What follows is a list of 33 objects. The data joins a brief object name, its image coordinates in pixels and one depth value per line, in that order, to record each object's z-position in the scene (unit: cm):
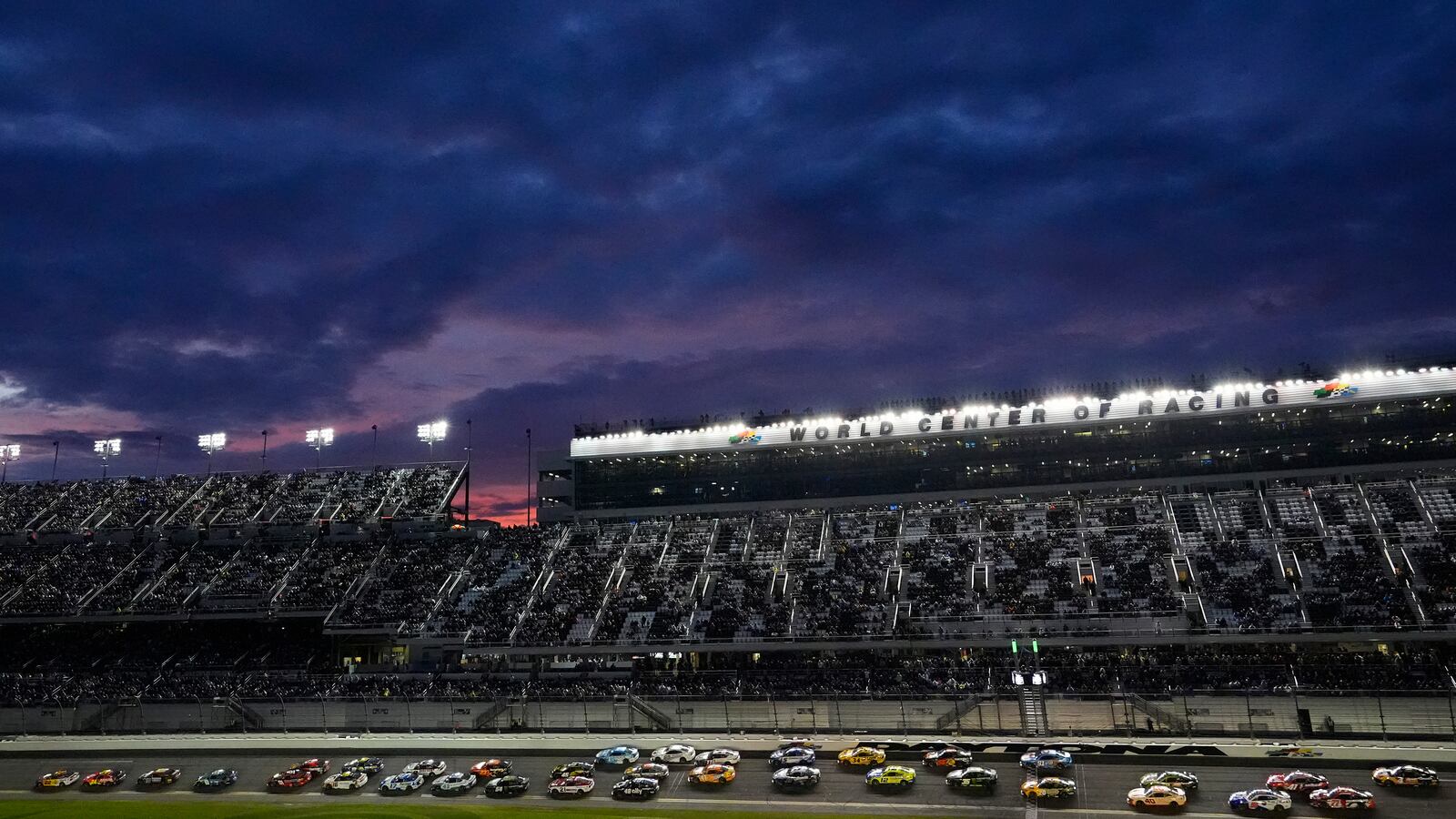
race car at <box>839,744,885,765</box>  5472
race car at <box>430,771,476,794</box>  5541
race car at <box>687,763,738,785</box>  5350
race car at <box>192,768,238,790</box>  5881
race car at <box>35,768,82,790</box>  6041
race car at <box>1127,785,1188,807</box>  4538
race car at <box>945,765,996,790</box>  4953
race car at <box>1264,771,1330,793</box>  4612
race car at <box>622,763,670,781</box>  5403
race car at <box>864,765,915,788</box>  5088
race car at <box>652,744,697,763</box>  5684
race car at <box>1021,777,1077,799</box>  4759
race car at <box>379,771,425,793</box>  5594
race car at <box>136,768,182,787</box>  5988
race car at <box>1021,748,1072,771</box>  5106
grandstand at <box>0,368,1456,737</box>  6706
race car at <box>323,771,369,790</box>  5688
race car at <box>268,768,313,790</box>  5760
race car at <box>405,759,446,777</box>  5772
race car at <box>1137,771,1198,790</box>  4753
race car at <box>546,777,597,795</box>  5344
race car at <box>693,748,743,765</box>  5619
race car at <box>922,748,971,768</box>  5291
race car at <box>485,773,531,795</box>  5428
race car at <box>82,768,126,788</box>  6006
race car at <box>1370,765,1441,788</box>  4575
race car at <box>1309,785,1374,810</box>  4384
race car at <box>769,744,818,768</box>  5491
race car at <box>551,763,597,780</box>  5516
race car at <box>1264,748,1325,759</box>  5128
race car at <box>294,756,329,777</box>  5953
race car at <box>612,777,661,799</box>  5222
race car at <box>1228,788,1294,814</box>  4397
